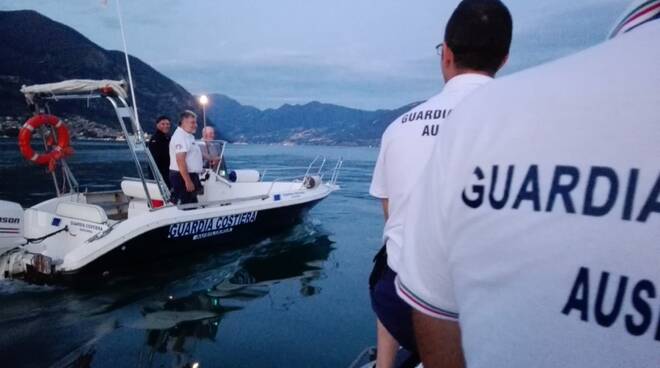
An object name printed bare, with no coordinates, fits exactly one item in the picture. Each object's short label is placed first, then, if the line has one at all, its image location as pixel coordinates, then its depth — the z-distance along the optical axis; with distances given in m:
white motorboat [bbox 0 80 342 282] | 6.10
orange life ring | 7.24
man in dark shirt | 8.16
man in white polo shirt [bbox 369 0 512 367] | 1.50
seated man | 9.38
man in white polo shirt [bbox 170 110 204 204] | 7.08
